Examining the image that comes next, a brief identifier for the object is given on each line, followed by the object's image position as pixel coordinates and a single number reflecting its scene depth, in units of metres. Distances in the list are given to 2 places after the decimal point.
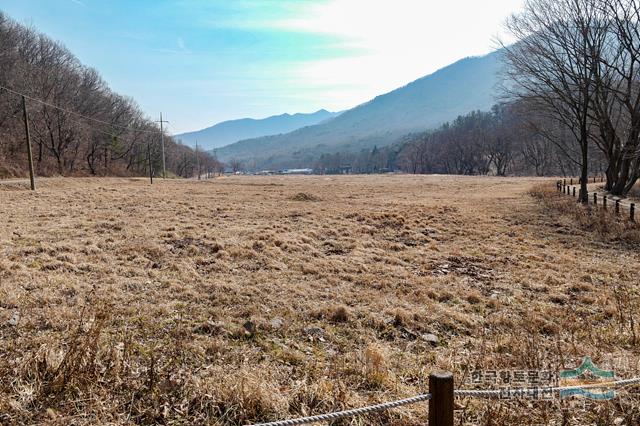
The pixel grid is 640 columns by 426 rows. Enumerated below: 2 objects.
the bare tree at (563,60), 19.84
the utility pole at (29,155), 24.06
